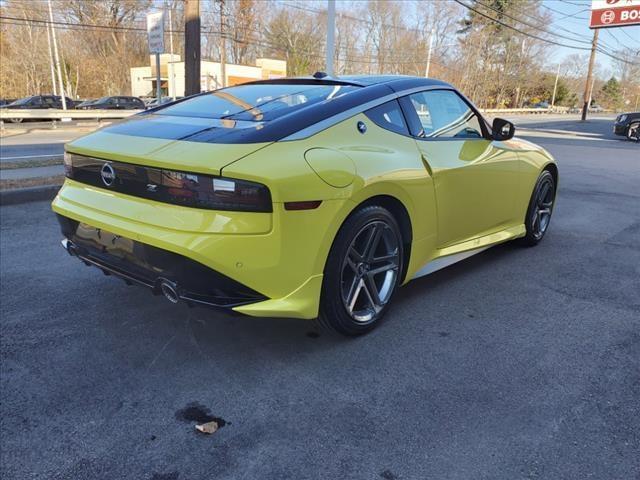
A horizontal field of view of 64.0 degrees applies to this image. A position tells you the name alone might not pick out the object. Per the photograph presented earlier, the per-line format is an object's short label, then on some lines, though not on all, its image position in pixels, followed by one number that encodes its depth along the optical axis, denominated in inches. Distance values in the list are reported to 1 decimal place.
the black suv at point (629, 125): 786.0
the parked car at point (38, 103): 1175.0
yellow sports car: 94.7
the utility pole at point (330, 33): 456.8
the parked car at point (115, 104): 1252.5
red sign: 1266.0
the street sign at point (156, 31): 348.4
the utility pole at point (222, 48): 1504.7
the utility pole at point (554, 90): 2936.0
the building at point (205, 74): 1882.4
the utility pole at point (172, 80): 1497.3
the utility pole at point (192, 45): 374.0
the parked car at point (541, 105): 2778.1
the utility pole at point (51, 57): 1402.6
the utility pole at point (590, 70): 1433.2
